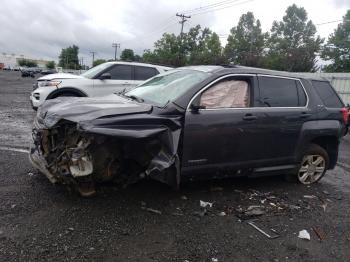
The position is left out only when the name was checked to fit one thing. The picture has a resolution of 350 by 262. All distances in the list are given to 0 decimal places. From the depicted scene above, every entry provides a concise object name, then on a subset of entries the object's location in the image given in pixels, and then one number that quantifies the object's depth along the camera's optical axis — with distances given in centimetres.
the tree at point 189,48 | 4688
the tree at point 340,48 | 4488
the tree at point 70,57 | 10724
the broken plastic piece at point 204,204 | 457
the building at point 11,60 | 12278
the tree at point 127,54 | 7856
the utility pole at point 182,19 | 5022
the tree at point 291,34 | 5349
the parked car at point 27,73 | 5431
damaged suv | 406
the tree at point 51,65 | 11969
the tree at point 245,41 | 5822
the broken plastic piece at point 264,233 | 395
